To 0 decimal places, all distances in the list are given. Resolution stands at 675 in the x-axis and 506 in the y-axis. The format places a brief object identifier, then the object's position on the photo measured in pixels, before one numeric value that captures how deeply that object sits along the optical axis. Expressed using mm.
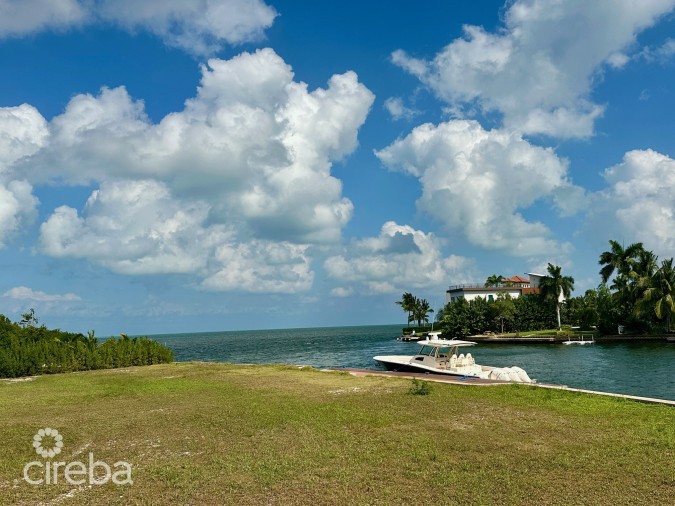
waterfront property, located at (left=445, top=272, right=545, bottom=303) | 128125
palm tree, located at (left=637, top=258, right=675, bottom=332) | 73438
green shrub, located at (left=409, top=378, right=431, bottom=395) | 19781
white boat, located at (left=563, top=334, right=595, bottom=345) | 76388
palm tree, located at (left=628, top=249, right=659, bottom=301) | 78438
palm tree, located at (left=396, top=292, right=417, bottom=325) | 139375
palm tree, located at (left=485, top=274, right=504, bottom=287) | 136000
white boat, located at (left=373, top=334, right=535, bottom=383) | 29125
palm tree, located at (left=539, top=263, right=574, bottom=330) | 98688
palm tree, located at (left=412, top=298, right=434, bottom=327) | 139250
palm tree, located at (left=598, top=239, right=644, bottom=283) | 83562
